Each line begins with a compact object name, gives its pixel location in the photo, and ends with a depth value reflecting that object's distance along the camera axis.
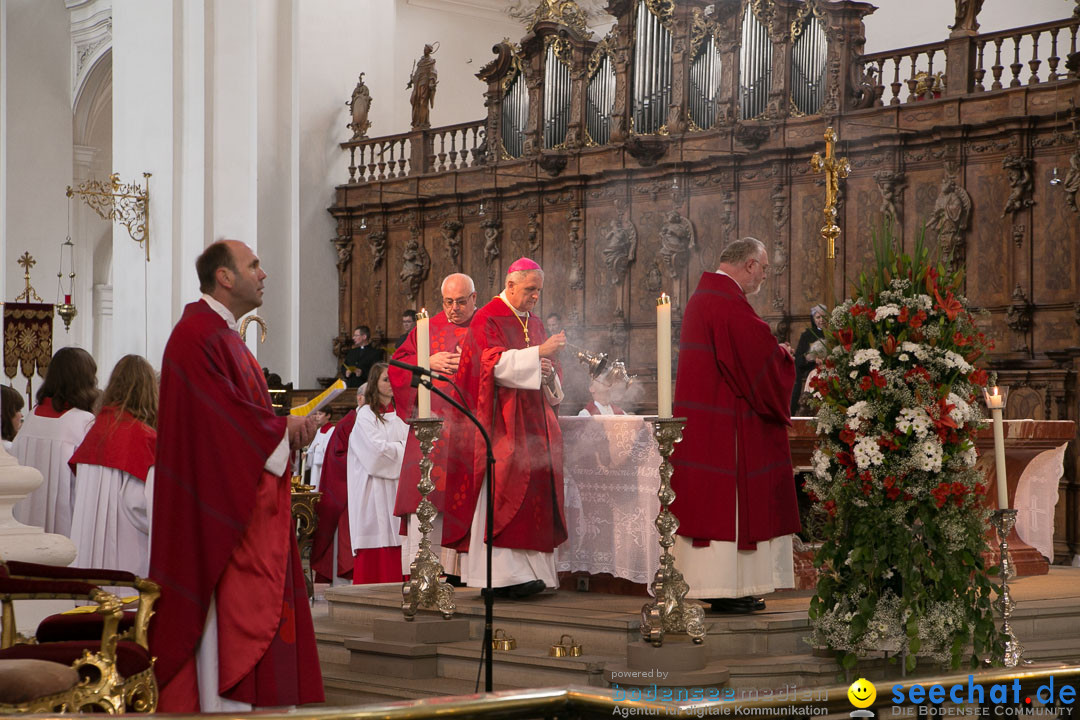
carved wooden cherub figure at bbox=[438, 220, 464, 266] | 16.17
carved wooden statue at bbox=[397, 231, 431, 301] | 16.48
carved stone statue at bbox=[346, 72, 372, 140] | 17.23
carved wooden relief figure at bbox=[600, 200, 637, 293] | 14.30
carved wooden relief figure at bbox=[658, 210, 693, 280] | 13.79
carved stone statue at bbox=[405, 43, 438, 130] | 16.91
